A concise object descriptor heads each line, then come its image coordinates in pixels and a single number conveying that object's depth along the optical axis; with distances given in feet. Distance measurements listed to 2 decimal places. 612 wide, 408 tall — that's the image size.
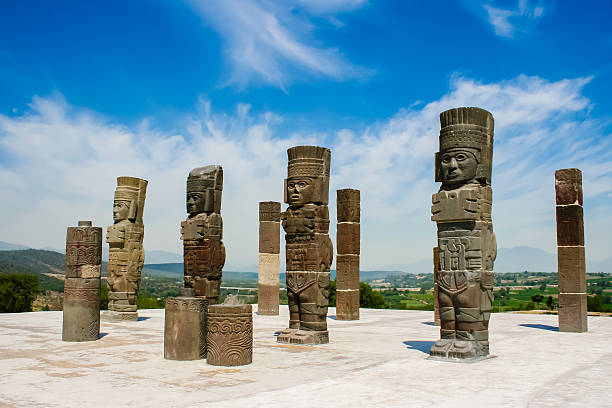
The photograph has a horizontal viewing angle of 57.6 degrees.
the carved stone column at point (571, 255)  44.91
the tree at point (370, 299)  84.17
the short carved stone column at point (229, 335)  26.89
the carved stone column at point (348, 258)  55.21
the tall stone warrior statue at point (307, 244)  35.29
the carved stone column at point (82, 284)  36.63
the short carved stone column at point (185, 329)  28.84
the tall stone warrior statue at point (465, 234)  28.71
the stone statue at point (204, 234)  38.37
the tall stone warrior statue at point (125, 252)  50.08
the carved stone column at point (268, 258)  59.67
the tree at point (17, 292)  71.56
